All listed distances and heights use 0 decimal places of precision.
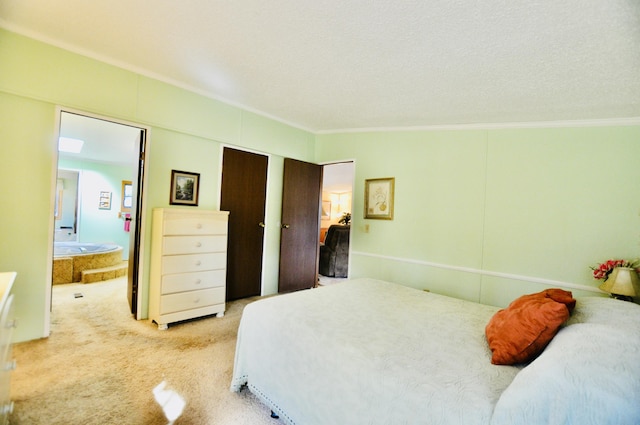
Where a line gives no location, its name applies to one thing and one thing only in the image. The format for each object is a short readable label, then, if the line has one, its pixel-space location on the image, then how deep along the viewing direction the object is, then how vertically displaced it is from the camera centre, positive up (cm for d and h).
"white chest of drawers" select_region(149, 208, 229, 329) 270 -60
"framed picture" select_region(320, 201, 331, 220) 886 +11
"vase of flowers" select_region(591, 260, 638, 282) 236 -34
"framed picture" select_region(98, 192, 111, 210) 635 +4
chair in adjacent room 516 -75
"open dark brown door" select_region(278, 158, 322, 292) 411 -21
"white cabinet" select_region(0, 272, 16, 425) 95 -56
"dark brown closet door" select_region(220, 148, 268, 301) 359 -8
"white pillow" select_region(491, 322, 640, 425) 75 -47
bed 83 -63
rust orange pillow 120 -49
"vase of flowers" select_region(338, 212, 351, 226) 789 -16
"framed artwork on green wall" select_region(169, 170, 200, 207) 310 +21
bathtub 421 -101
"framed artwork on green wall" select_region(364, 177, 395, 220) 376 +25
